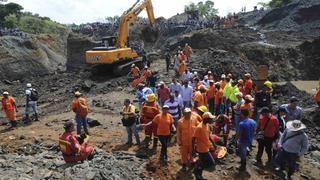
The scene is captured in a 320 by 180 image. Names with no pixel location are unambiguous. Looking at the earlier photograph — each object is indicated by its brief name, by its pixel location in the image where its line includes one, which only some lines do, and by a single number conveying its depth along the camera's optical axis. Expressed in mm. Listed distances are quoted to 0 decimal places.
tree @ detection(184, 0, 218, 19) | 80562
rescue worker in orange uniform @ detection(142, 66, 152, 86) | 19762
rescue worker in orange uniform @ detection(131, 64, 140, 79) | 23041
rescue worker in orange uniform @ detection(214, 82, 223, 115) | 15320
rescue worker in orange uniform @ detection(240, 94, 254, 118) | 11803
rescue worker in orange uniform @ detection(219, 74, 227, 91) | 16172
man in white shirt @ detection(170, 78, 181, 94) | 15763
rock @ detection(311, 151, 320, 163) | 13580
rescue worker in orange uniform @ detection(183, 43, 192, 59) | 28812
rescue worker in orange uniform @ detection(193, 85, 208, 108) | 13133
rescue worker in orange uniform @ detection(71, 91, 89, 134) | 13703
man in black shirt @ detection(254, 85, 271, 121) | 13680
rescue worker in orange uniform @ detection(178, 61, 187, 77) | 23662
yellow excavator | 25859
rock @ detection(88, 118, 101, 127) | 16156
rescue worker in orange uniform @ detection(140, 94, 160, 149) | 12094
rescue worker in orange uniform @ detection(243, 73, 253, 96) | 15762
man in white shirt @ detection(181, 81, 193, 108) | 14969
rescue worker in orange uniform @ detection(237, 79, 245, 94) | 15477
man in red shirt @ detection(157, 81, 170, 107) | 15227
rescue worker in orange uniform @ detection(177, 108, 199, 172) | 10031
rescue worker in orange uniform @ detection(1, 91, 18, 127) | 16547
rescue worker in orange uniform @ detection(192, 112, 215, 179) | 9695
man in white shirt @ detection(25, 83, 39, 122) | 17219
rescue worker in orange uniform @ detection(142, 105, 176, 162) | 10820
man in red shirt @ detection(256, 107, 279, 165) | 10875
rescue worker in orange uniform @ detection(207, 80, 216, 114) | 15709
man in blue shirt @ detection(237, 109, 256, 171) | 10367
